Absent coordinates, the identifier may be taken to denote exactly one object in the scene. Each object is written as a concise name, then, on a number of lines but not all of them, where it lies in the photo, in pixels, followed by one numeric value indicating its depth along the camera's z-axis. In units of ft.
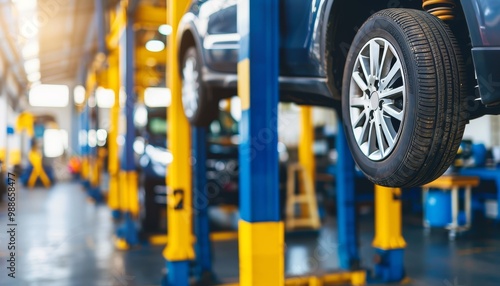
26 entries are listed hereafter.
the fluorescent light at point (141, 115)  22.69
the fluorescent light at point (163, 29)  20.67
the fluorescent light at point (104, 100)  48.43
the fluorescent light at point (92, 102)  32.99
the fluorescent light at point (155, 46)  24.70
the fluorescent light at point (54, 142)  51.90
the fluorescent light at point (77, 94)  58.13
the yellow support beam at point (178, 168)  11.14
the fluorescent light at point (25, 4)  22.29
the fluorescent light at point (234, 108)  27.05
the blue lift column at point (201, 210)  12.06
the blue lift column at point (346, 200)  13.03
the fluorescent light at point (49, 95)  58.03
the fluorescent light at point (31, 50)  38.88
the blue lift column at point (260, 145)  6.38
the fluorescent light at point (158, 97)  53.83
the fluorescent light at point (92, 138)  33.35
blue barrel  18.51
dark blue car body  4.32
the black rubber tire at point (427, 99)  4.62
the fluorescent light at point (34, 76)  52.06
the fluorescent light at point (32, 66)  45.36
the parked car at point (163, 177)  18.65
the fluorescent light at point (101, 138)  33.53
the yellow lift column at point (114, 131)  21.13
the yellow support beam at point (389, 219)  12.15
